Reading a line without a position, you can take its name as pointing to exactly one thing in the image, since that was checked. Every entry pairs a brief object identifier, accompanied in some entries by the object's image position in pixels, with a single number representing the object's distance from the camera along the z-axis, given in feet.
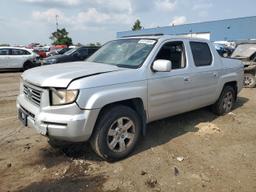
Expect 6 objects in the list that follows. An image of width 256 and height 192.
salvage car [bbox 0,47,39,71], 38.57
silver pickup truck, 8.05
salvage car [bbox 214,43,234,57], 58.45
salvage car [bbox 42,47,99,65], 35.49
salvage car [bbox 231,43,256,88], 23.84
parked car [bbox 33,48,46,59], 67.15
